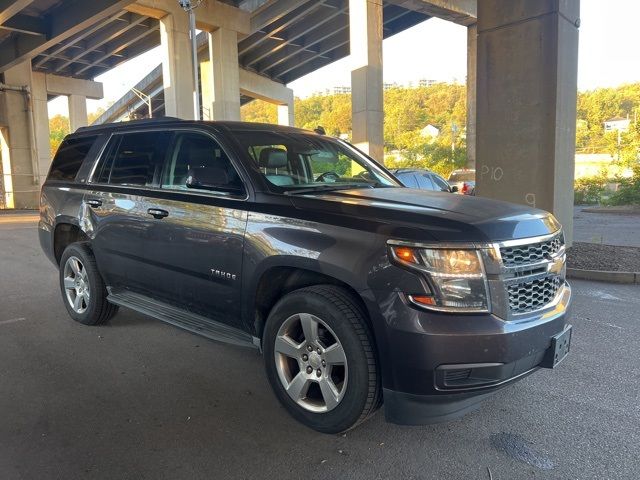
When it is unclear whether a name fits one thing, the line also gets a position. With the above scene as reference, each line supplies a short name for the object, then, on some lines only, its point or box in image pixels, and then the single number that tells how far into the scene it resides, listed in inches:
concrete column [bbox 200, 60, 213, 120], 1031.0
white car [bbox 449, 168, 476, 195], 1041.3
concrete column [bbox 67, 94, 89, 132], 1423.5
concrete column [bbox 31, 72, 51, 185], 1133.7
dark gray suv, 108.5
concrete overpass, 345.1
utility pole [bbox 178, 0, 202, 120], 689.0
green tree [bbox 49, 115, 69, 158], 4375.0
